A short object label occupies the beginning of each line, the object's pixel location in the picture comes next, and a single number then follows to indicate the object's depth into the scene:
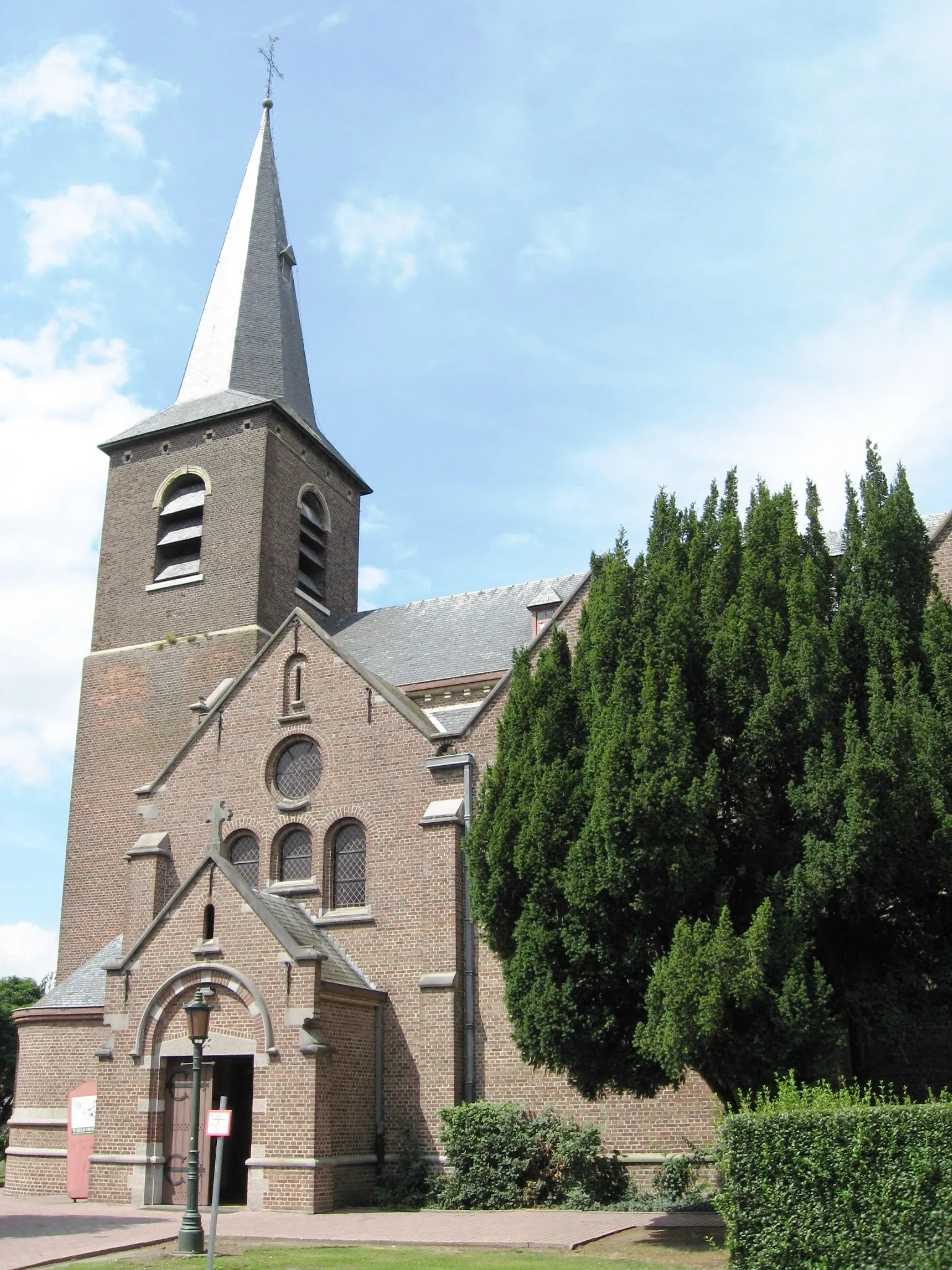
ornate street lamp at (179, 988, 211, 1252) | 13.29
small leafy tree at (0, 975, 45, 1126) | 42.78
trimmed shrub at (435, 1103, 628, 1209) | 17.67
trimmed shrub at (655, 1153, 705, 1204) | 17.36
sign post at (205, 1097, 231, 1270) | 11.86
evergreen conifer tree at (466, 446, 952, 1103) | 13.57
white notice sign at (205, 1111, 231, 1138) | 11.89
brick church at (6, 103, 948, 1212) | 18.81
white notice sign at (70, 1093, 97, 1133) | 21.55
